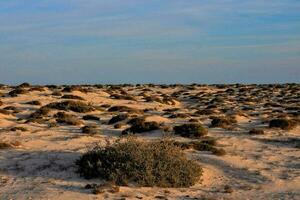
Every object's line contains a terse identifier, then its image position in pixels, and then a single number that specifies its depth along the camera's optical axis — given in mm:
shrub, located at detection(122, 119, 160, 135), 26516
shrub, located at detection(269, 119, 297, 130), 28550
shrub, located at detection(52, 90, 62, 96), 44000
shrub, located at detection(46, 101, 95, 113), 34844
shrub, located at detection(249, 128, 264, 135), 26539
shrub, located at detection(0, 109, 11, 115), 30786
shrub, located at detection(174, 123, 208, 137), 25469
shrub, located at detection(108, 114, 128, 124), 30277
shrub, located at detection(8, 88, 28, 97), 42425
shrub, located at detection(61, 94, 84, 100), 41884
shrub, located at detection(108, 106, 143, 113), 36953
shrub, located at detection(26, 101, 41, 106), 37469
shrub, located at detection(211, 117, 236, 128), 28859
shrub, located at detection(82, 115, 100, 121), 31688
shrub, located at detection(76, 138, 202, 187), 16406
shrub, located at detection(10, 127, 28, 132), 24766
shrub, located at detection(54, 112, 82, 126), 28484
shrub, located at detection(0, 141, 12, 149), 20342
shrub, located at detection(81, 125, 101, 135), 25500
